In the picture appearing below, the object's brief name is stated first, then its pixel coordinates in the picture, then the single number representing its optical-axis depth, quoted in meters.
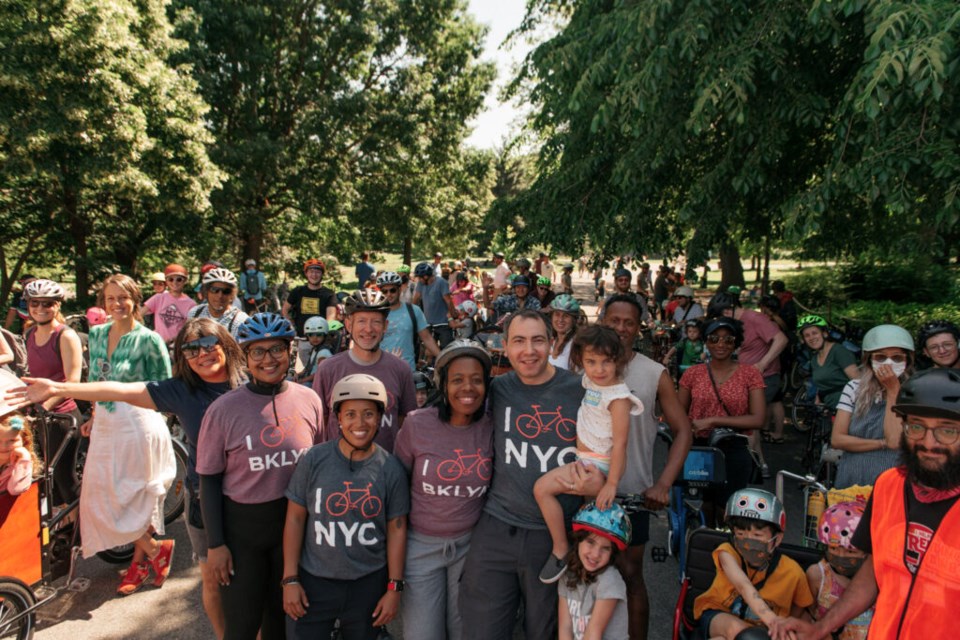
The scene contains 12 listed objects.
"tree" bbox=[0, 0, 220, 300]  11.35
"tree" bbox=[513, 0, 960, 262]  4.93
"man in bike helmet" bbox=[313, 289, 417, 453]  4.02
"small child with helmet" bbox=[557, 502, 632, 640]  2.82
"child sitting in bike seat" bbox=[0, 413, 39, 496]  3.44
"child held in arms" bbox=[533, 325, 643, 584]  2.87
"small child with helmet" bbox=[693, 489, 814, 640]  2.97
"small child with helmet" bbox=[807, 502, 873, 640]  2.94
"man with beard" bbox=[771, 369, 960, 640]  2.09
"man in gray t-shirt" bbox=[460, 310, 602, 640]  2.92
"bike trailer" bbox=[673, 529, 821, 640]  3.17
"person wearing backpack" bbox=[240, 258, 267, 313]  12.71
